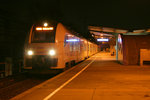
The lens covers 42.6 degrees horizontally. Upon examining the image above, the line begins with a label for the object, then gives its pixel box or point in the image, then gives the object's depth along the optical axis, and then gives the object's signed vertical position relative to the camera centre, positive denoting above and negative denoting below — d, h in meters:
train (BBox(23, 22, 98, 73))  11.23 +0.21
